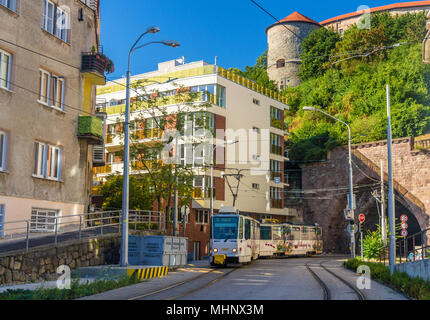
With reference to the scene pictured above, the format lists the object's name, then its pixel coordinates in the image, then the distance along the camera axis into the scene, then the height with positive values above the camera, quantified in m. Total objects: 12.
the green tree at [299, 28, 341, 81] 79.06 +25.50
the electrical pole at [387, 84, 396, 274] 19.56 +0.11
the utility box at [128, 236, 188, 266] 23.02 -1.44
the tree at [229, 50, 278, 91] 81.79 +22.46
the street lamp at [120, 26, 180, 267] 19.77 +1.86
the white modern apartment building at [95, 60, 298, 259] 45.97 +7.47
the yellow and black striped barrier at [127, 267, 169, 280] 18.49 -2.07
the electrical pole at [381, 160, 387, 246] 34.52 -0.88
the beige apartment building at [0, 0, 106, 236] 21.59 +4.99
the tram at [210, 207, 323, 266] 27.88 -1.35
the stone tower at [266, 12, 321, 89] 92.81 +30.17
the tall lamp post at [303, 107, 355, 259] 31.22 +0.51
